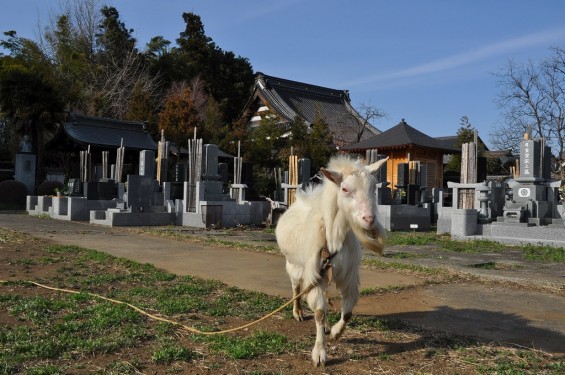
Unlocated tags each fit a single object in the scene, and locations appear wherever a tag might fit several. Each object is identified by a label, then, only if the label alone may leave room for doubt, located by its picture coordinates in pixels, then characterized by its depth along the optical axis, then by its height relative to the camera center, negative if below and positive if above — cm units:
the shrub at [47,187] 2659 +21
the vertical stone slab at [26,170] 2889 +116
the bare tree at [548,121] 2430 +402
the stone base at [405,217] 1717 -57
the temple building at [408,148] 3080 +317
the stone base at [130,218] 1625 -81
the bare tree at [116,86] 3822 +805
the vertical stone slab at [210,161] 1695 +113
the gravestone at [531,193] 1412 +31
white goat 404 -31
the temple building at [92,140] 3091 +321
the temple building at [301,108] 3956 +739
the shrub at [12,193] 2752 -16
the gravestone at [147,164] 1853 +107
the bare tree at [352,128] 3862 +567
